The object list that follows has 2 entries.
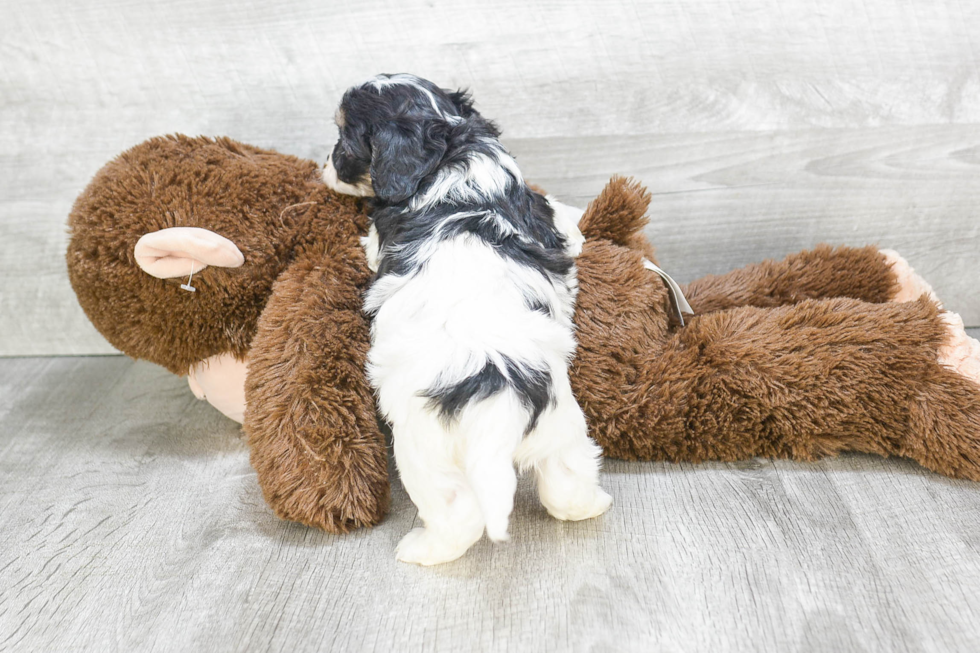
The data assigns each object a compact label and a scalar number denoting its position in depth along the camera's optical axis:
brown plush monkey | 0.76
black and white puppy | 0.67
